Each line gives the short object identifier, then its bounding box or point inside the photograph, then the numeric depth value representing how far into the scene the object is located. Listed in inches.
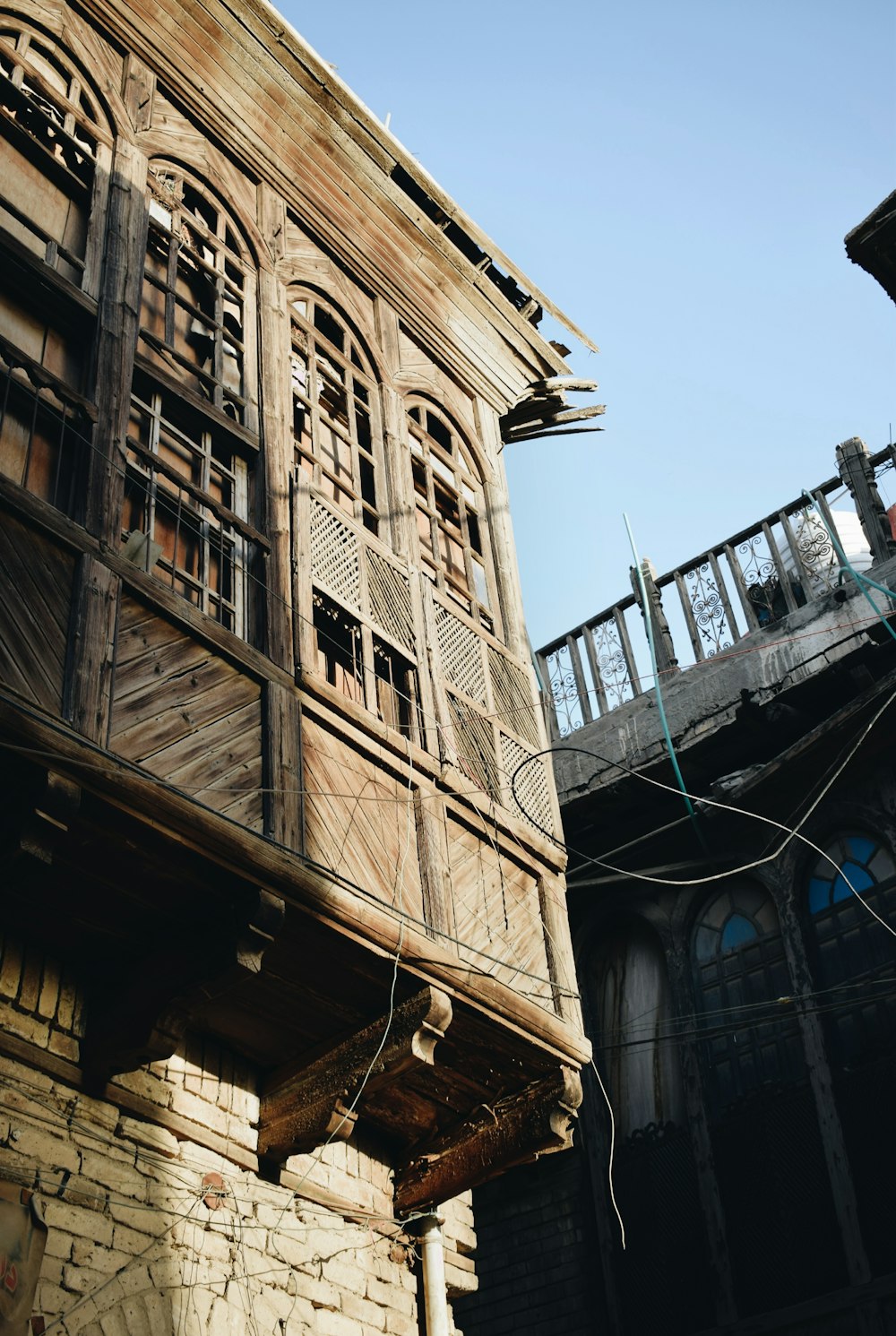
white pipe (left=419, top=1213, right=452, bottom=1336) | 291.0
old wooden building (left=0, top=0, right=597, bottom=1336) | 234.4
